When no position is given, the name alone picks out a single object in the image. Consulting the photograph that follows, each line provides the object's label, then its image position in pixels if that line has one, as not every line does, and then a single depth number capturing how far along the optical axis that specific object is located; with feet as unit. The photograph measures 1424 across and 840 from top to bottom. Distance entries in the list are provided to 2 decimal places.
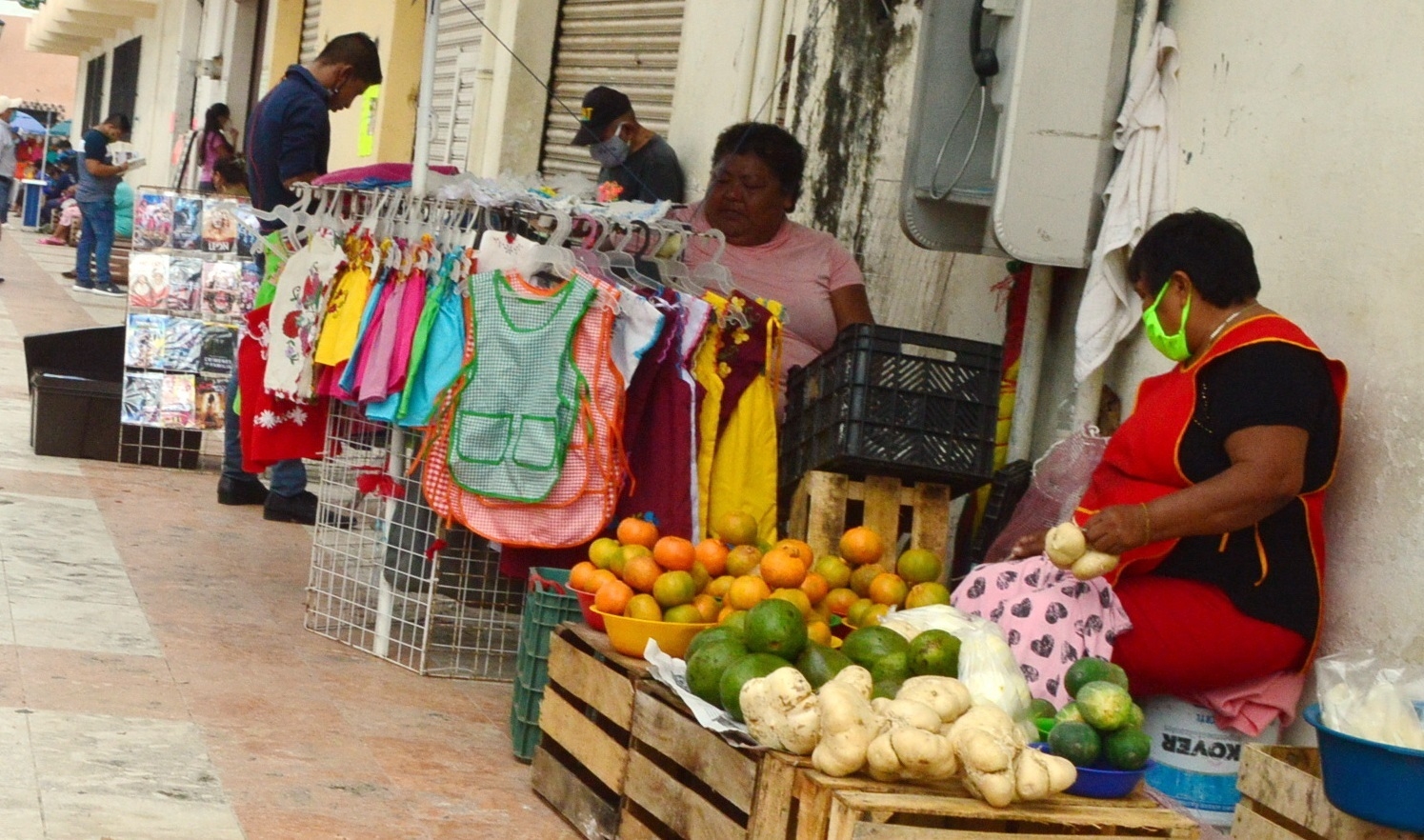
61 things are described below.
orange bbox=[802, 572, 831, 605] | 13.20
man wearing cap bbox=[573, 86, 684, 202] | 25.59
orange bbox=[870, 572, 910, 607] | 13.39
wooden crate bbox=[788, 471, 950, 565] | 15.33
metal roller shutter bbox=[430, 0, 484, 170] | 38.22
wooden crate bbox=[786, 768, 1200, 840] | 9.38
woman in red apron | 11.86
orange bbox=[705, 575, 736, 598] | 13.37
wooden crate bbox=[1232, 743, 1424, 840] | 9.84
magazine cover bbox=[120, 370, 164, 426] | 26.32
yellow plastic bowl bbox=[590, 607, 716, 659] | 12.48
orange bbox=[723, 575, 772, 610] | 12.85
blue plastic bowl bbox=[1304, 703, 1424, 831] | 9.15
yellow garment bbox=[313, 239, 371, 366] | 16.62
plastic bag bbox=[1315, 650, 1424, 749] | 9.53
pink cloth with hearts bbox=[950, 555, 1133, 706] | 12.60
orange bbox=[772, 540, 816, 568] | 13.23
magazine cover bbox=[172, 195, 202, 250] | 26.53
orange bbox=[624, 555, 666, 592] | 12.97
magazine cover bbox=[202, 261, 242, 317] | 26.61
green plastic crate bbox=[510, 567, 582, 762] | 14.30
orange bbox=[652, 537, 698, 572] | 13.32
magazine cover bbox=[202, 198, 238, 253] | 26.68
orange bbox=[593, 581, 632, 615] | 12.82
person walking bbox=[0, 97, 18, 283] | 59.47
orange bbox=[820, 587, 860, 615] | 13.61
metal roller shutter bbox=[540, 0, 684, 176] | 29.86
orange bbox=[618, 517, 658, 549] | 13.94
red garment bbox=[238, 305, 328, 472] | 18.42
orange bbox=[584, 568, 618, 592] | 13.24
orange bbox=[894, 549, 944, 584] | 13.97
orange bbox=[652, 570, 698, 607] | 12.71
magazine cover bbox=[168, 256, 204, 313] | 26.43
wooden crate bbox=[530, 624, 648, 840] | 12.30
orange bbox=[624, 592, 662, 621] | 12.55
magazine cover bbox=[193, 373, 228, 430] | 26.61
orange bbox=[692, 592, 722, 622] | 12.90
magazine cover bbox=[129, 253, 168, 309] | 26.18
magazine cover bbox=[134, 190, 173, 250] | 26.35
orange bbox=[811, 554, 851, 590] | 13.93
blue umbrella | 99.30
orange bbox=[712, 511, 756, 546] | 14.64
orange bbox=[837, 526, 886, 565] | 14.11
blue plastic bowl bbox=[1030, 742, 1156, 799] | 10.19
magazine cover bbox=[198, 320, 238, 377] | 26.58
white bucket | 12.83
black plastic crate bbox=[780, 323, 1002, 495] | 14.96
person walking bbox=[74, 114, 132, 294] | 53.83
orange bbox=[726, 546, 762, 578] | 13.79
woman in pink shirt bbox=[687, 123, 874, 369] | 18.78
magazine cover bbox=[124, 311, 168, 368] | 26.13
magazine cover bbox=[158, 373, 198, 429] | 26.45
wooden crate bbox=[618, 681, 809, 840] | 10.09
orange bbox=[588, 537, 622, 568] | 13.66
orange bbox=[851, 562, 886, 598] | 13.94
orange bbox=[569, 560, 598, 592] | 13.34
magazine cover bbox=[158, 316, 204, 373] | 26.37
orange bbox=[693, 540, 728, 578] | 13.69
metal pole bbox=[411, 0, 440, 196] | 17.40
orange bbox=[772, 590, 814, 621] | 12.70
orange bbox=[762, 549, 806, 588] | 12.98
